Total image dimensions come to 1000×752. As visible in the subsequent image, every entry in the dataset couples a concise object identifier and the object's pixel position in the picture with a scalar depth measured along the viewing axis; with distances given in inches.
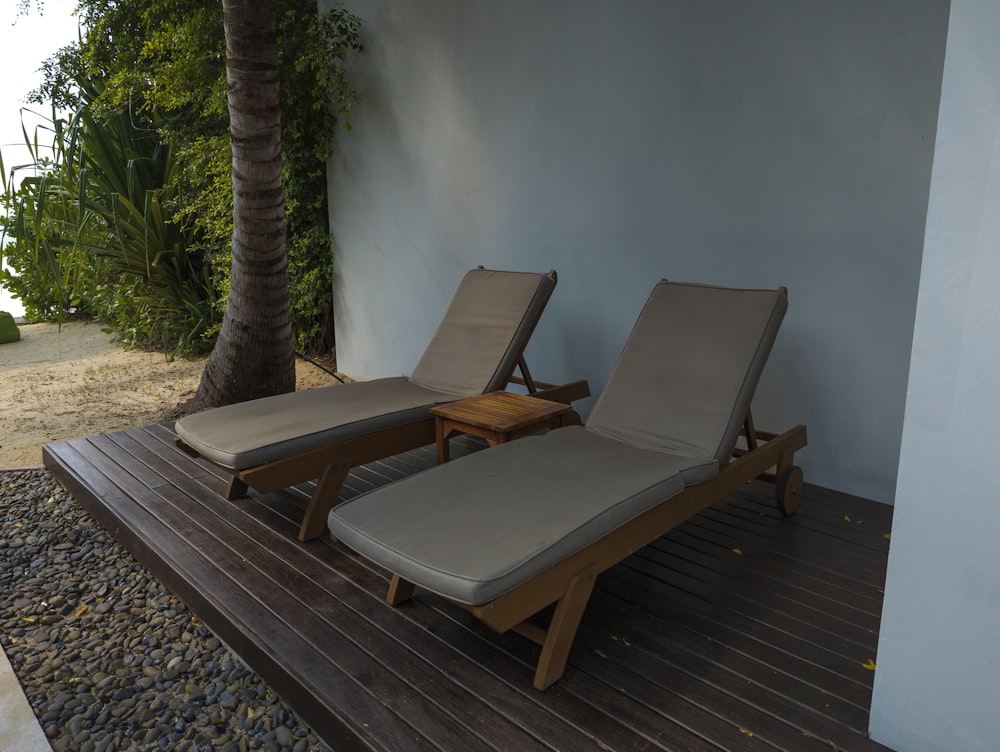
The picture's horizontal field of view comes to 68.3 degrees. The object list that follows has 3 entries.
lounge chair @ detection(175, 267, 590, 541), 109.6
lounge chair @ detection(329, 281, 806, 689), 74.4
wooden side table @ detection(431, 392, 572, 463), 114.0
